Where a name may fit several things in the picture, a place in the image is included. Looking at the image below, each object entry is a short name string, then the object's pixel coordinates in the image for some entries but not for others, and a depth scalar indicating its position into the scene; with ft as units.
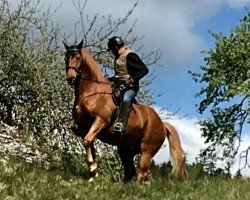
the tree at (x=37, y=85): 71.20
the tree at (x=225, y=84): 123.34
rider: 51.90
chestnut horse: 49.73
